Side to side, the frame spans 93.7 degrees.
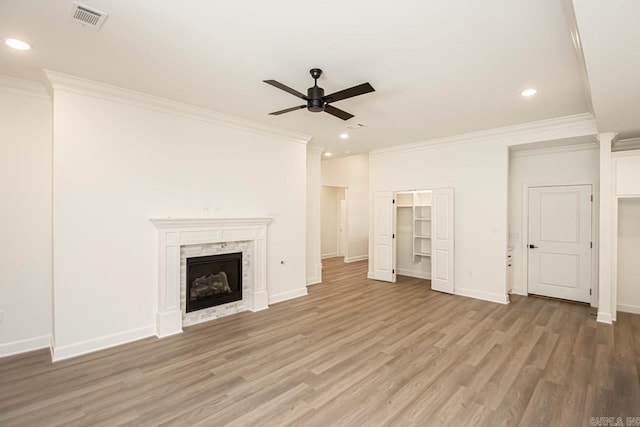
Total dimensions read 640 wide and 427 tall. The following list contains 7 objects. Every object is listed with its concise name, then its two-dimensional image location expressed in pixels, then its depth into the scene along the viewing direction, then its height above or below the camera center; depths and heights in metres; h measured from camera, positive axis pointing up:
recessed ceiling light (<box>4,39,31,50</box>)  2.61 +1.48
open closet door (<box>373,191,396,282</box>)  6.79 -0.57
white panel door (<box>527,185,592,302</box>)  5.15 -0.53
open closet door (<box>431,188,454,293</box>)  5.82 -0.55
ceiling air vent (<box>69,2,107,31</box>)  2.18 +1.48
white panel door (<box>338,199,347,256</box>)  10.37 -0.52
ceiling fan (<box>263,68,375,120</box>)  2.79 +1.15
